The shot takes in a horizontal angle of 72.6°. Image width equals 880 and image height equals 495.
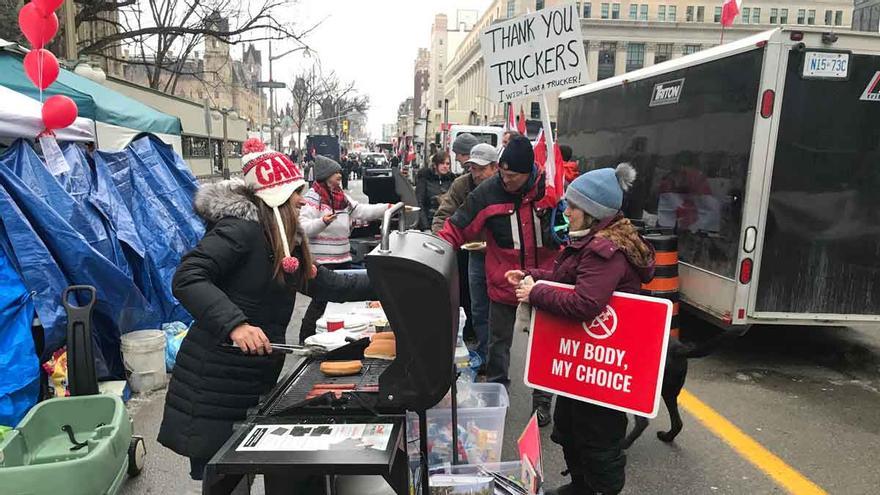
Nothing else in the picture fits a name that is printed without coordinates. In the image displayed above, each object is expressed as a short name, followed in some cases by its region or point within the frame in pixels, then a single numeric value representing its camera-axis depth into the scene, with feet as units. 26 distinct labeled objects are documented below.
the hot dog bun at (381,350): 7.28
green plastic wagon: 8.34
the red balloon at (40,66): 15.38
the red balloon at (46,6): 15.31
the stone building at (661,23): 234.99
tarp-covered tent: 18.35
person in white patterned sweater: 17.48
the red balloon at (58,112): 15.34
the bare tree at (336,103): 195.35
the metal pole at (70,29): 38.45
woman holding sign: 8.84
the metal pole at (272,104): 107.04
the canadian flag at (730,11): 33.33
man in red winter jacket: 13.08
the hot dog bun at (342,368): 7.06
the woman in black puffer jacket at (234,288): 7.53
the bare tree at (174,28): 52.54
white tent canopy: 14.57
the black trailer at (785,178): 15.60
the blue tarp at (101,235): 14.25
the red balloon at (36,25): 15.28
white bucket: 15.79
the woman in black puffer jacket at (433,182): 28.37
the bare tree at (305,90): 166.09
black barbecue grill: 5.74
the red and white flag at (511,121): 26.31
